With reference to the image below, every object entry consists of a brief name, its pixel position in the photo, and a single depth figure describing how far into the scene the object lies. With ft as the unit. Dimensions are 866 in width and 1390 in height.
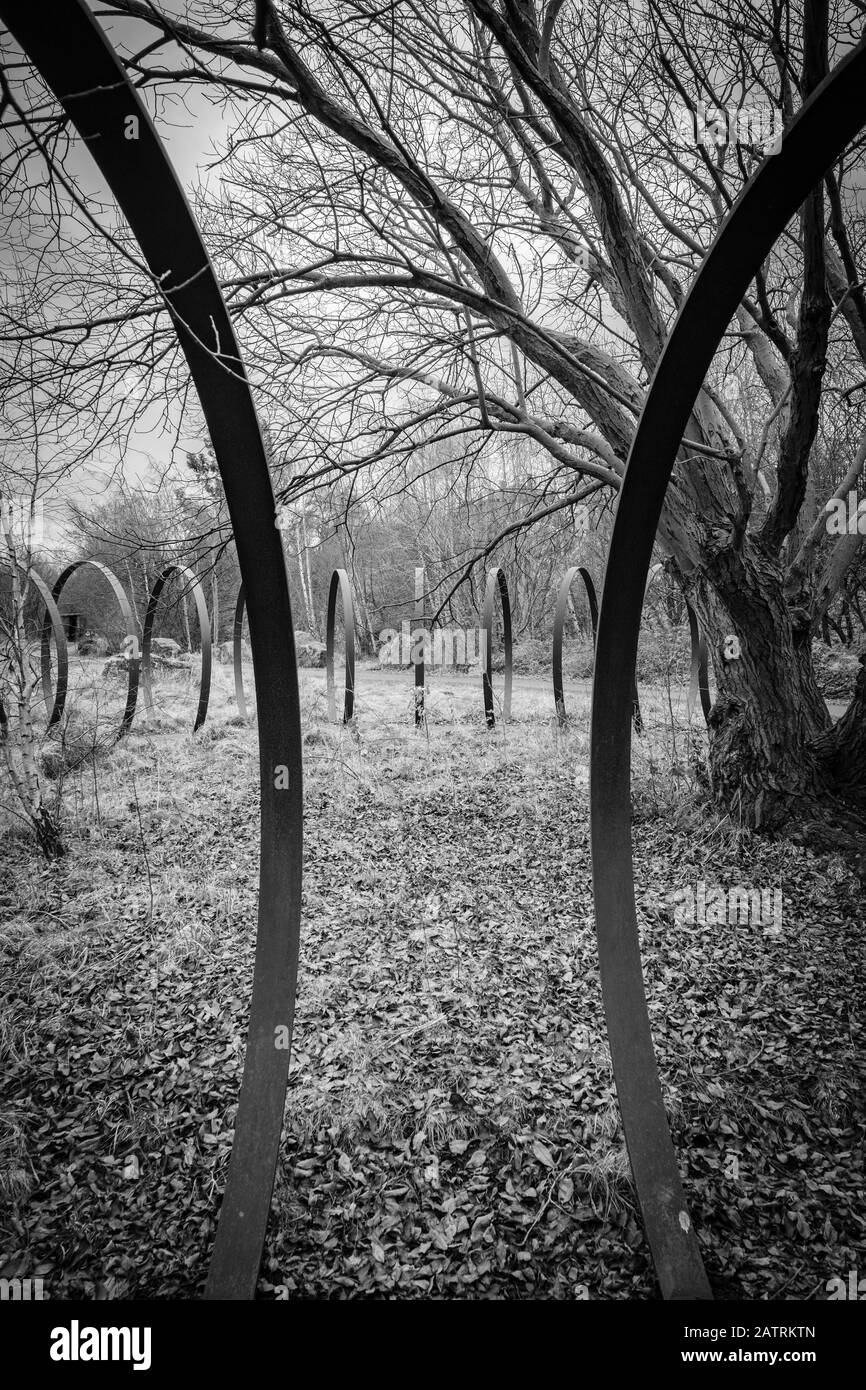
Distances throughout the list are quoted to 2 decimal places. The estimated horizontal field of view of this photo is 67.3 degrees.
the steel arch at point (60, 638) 28.01
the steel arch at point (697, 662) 32.13
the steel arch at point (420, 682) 31.37
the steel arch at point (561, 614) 30.96
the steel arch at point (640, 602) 5.18
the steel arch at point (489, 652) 31.01
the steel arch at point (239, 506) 4.99
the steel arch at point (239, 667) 33.86
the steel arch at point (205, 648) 28.14
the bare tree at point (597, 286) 11.55
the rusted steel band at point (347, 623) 30.70
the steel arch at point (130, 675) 26.78
